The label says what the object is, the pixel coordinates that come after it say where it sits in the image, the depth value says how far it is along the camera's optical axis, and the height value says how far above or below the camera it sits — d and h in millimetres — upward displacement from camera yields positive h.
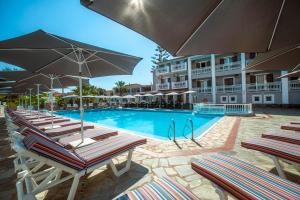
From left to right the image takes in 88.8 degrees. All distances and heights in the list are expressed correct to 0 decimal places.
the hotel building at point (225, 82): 19875 +2940
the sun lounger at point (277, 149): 2706 -950
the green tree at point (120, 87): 49106 +4590
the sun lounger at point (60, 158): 2218 -976
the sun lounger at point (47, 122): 6297 -889
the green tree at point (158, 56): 42316 +12557
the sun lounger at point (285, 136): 3427 -873
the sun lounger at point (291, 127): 4641 -835
